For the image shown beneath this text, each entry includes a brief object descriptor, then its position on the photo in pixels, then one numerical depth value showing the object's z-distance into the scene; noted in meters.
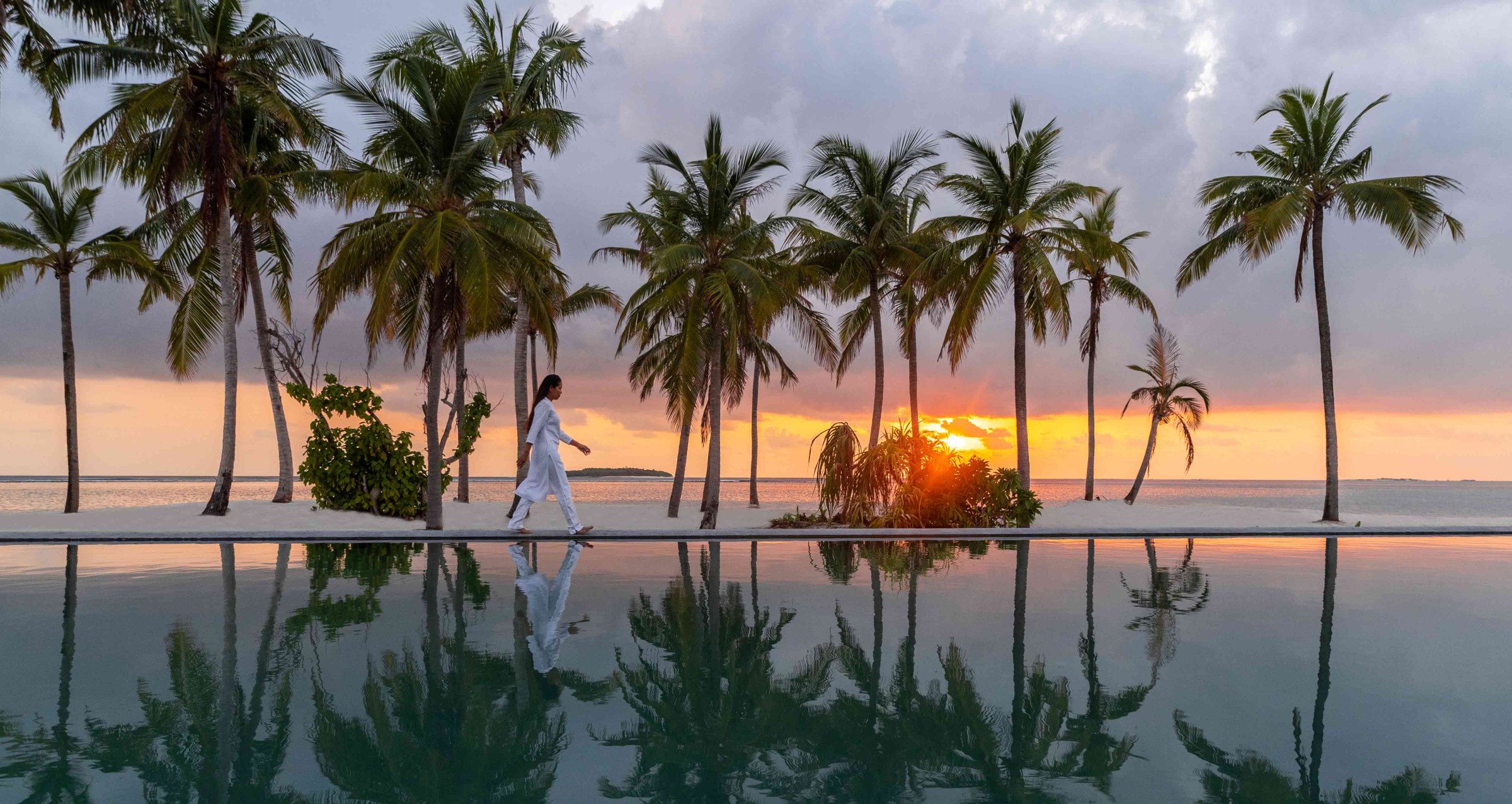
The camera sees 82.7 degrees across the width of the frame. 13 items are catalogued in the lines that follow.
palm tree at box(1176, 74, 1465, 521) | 18.86
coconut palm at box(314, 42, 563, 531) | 14.08
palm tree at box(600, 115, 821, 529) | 17.17
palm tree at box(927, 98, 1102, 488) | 19.02
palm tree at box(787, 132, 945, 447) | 20.45
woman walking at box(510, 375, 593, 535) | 12.13
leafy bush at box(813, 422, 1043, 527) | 16.28
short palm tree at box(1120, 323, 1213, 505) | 27.53
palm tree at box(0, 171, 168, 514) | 18.73
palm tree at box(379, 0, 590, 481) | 18.56
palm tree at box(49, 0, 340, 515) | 16.33
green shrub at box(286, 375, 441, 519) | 17.38
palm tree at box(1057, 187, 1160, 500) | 26.64
